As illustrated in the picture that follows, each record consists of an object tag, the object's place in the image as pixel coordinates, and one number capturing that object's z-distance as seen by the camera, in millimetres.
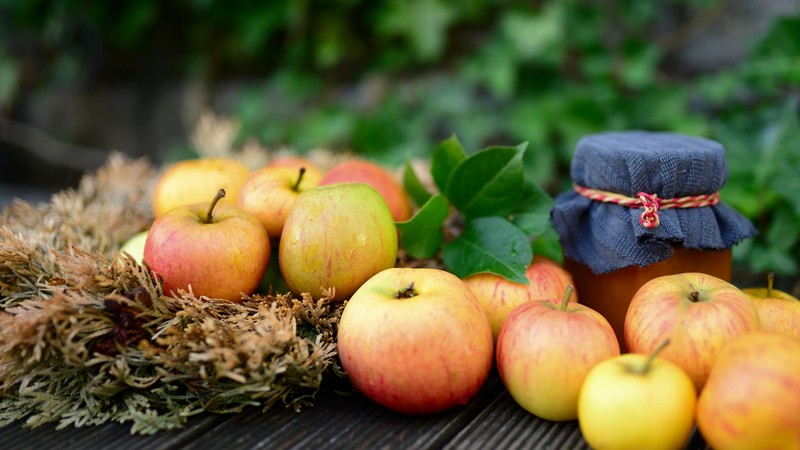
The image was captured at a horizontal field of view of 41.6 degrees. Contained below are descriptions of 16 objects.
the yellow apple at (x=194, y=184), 632
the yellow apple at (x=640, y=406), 464
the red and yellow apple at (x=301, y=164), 643
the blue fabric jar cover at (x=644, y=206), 550
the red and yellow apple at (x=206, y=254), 541
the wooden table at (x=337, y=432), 495
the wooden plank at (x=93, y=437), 493
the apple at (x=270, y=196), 594
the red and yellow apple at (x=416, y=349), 504
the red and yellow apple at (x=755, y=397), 447
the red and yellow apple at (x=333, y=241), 550
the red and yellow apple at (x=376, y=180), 633
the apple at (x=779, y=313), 531
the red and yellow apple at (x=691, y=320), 491
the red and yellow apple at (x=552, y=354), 499
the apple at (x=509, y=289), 559
